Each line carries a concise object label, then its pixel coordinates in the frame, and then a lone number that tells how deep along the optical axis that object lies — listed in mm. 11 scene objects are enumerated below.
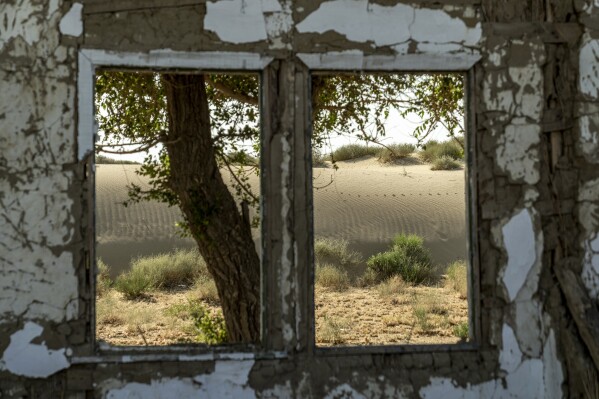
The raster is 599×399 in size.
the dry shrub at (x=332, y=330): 10898
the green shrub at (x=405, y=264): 17141
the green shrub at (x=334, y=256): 19688
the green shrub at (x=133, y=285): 14955
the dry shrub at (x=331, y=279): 16266
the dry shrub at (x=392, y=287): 15164
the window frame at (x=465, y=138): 4668
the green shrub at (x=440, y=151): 34047
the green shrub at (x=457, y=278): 15722
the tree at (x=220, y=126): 7309
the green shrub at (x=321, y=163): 32722
